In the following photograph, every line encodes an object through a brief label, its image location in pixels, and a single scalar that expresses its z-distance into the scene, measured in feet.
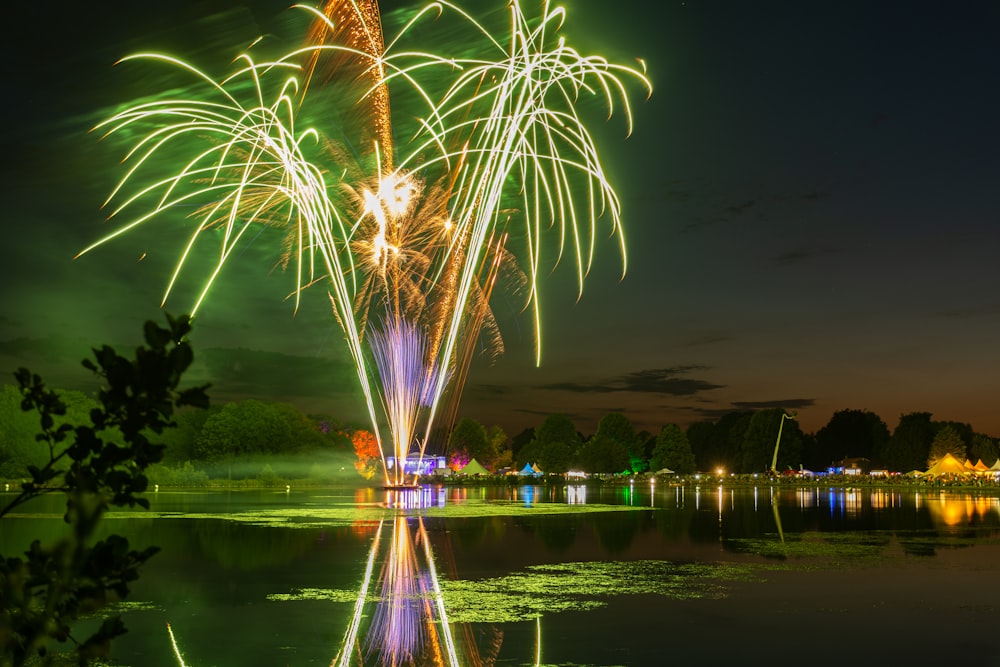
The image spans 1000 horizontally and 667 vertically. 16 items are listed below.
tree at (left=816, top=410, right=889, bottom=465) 495.82
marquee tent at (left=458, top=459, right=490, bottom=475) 324.80
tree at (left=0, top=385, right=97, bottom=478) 235.81
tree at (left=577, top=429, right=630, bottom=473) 396.16
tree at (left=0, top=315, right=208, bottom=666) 12.57
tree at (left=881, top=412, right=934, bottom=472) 408.05
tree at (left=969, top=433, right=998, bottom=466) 394.01
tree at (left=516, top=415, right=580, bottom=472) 419.64
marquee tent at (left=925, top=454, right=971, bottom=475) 272.10
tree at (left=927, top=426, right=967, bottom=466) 375.45
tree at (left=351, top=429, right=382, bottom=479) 406.07
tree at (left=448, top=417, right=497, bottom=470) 440.86
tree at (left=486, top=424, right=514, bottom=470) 447.83
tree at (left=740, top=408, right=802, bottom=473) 398.21
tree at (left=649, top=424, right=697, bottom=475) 423.23
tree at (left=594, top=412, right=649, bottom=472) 433.89
